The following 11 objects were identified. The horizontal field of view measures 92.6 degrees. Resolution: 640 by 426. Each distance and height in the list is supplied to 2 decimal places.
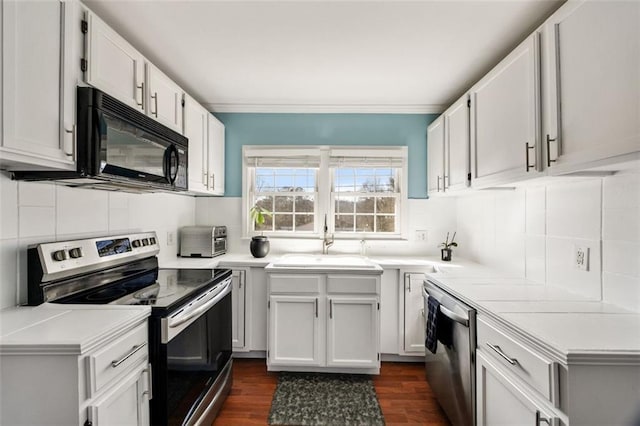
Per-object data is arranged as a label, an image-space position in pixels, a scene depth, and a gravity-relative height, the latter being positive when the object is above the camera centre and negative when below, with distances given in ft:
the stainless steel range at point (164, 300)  4.41 -1.36
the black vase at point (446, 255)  9.07 -1.15
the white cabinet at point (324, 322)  7.72 -2.70
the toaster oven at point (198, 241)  9.10 -0.77
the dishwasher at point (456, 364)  5.01 -2.69
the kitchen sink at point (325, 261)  7.97 -1.30
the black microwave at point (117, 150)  4.39 +1.09
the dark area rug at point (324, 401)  6.36 -4.20
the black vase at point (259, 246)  9.32 -0.93
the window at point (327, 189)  10.32 +0.92
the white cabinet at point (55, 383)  3.26 -1.83
